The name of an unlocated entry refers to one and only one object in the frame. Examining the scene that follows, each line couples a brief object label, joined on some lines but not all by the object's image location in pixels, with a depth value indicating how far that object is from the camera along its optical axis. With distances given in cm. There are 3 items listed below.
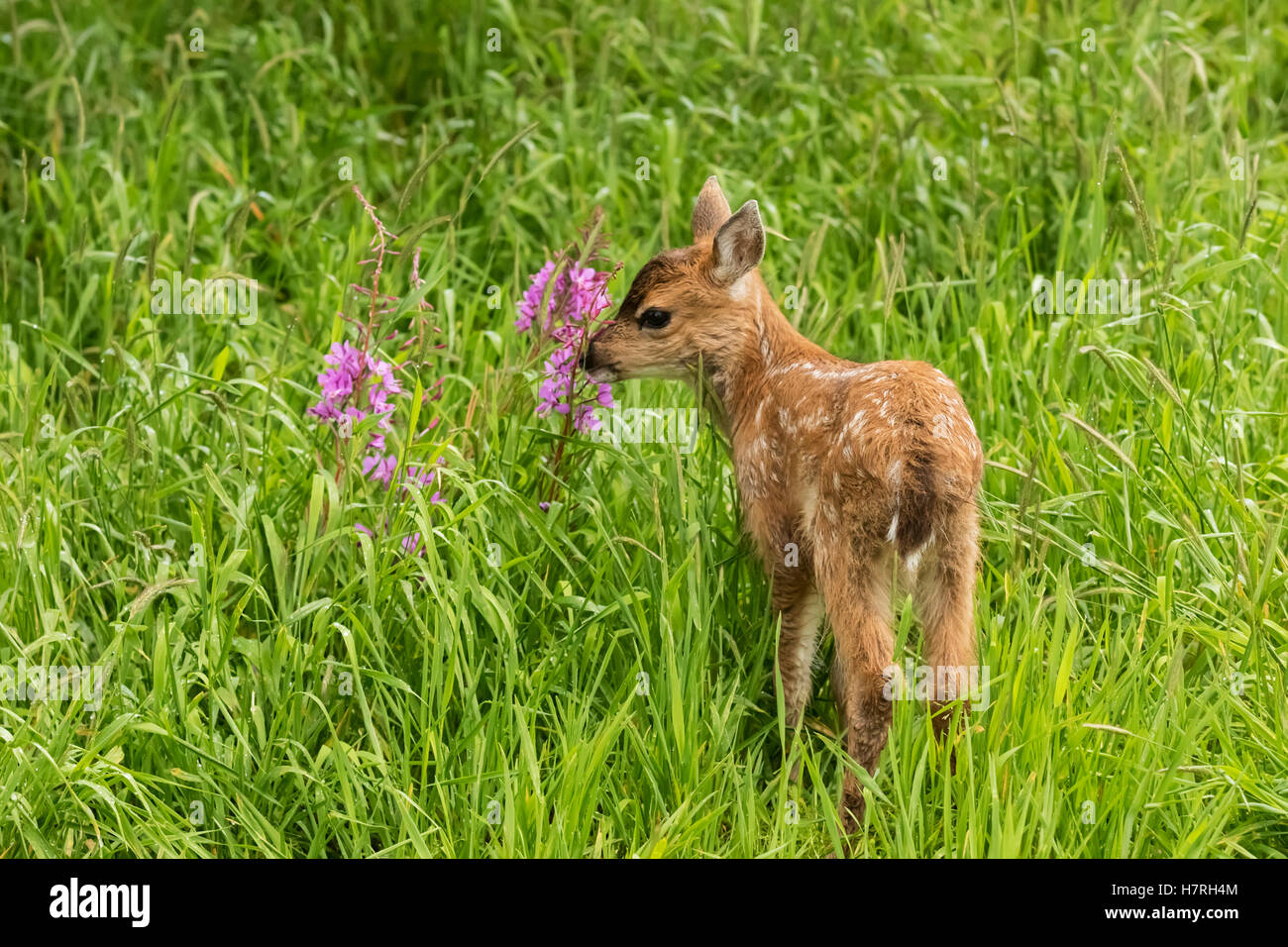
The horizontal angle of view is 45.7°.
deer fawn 405
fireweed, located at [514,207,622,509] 486
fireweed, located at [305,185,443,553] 465
